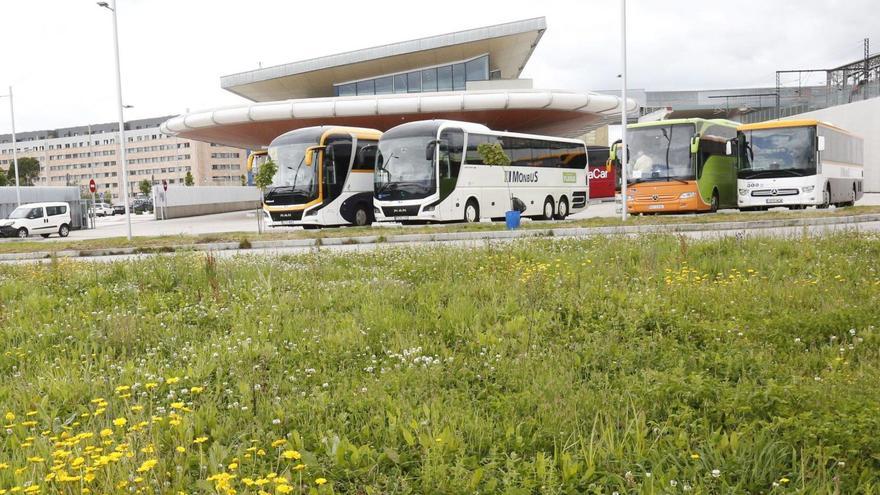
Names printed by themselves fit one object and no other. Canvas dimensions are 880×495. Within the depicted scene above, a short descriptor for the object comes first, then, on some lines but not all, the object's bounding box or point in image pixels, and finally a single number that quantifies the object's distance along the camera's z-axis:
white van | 33.81
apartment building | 144.98
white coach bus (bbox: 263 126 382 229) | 24.25
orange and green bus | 23.31
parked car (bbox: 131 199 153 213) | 82.93
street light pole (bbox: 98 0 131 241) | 24.43
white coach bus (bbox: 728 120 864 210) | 23.33
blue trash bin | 19.19
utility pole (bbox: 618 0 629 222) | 22.70
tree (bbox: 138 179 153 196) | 128.25
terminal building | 43.44
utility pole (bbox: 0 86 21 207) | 48.38
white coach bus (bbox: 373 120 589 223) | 22.33
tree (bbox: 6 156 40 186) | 116.19
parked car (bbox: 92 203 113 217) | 76.28
